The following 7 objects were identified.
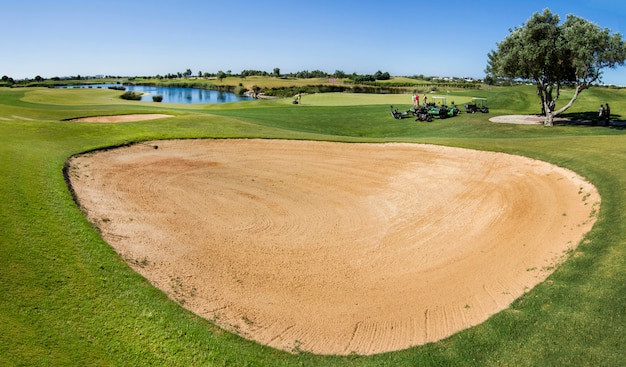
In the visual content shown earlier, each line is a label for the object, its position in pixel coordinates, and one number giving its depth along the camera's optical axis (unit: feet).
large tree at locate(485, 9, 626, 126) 95.50
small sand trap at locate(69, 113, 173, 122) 125.18
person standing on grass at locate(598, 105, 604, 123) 118.14
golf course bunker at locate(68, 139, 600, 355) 34.86
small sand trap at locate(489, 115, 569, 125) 123.38
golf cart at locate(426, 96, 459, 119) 143.43
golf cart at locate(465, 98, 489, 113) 153.79
